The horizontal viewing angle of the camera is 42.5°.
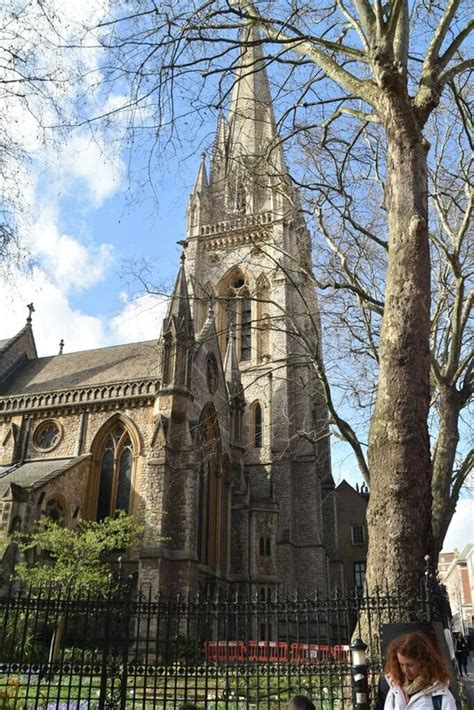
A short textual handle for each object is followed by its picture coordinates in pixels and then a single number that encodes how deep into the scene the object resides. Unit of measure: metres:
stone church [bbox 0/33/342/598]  19.56
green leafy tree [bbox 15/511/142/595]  16.52
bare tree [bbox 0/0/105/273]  6.55
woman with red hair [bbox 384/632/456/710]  3.36
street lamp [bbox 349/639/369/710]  5.47
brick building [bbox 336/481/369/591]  37.81
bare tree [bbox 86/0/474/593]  6.70
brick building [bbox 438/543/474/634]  67.14
